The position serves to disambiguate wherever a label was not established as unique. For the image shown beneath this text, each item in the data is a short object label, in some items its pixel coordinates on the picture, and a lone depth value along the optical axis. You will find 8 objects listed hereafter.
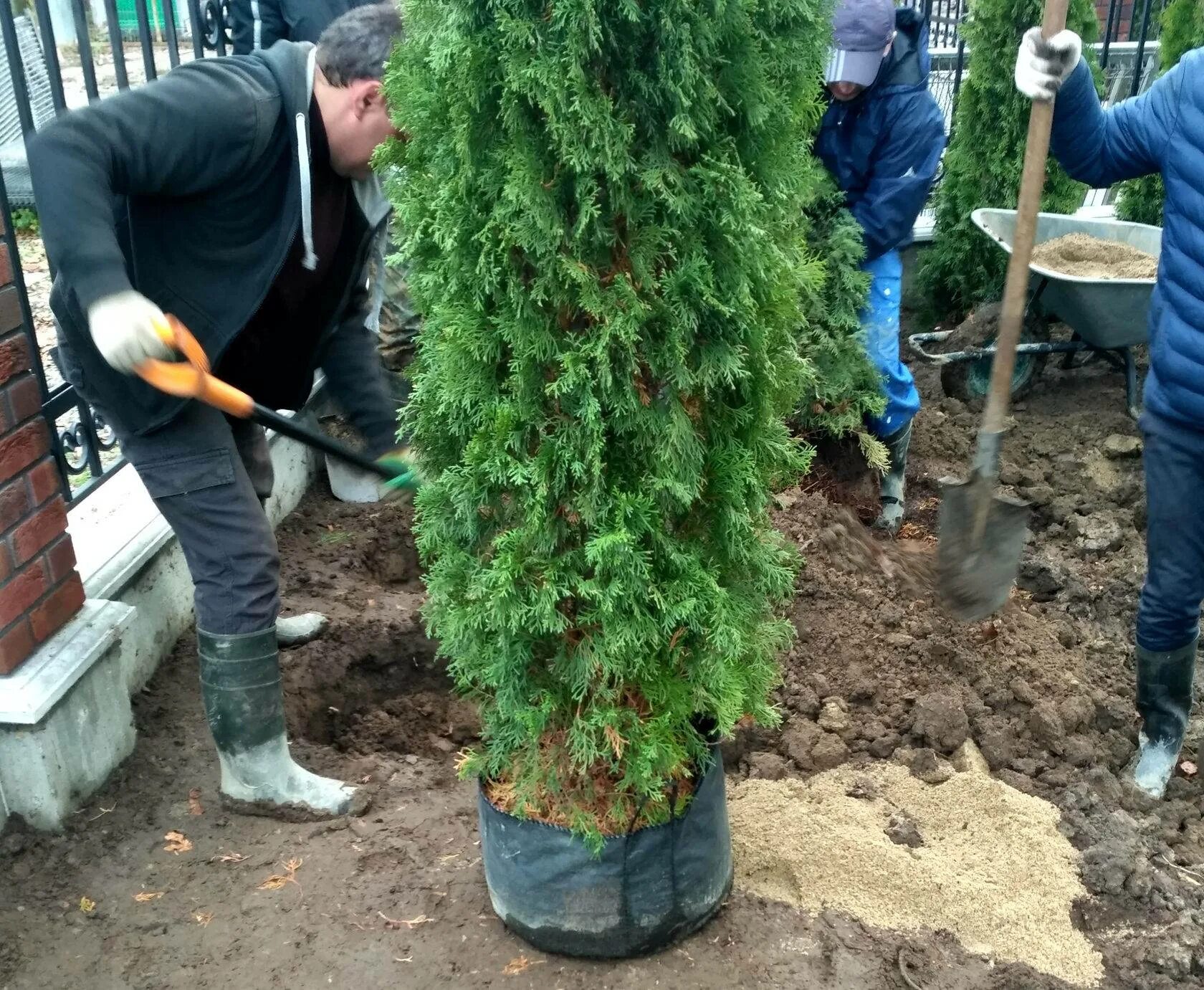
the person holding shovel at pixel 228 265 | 2.50
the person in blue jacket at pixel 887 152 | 4.84
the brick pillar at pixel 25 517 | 3.07
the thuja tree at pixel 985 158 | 7.07
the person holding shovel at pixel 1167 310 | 3.10
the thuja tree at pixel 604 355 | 2.07
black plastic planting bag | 2.59
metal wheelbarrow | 5.98
